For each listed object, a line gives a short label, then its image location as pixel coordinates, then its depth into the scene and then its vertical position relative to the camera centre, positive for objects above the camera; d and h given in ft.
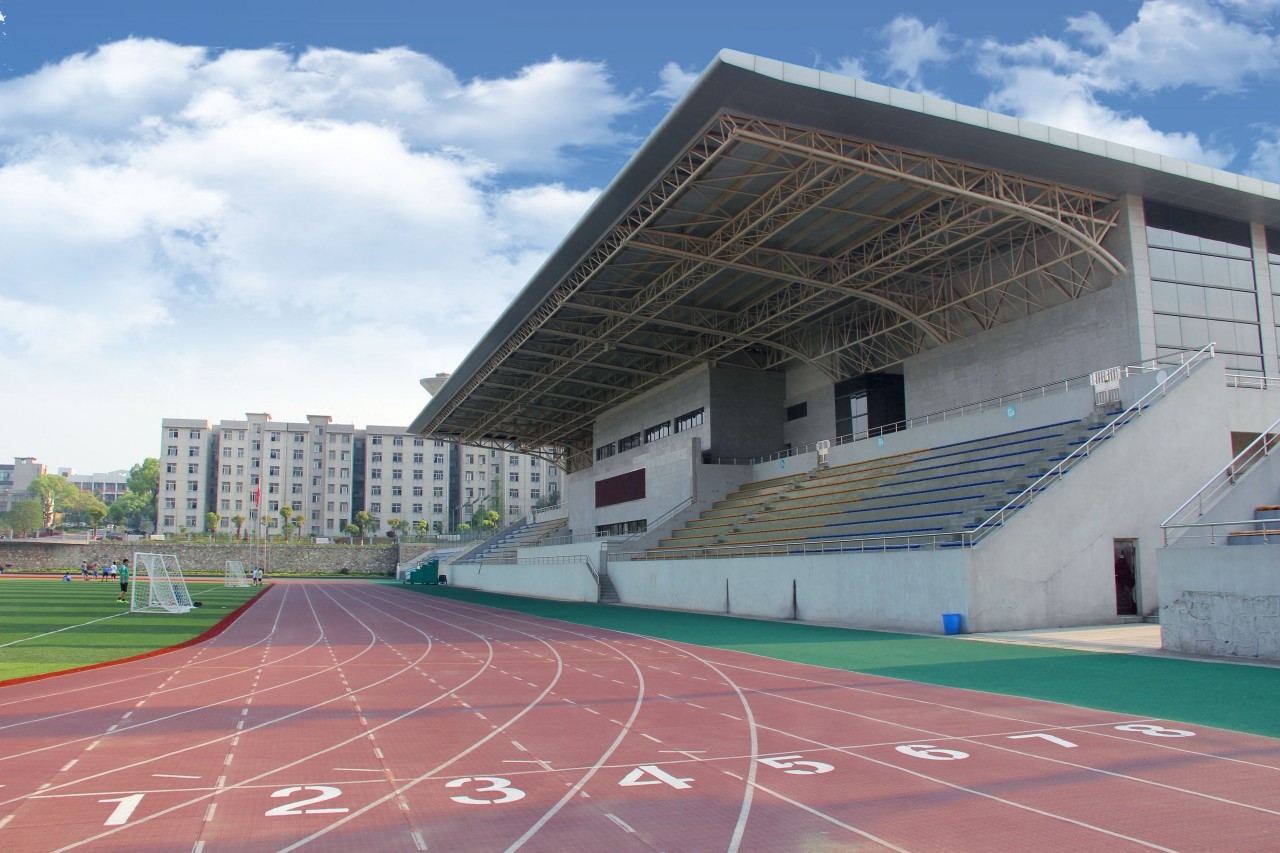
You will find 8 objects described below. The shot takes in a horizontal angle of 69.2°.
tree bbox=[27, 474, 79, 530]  599.98 +37.91
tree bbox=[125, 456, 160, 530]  576.61 +38.51
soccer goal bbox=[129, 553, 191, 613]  115.85 -6.83
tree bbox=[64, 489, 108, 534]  628.77 +30.56
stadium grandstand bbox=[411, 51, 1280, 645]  83.71 +27.03
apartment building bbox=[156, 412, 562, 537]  442.91 +33.81
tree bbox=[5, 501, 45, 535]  553.76 +20.11
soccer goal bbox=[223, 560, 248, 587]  232.12 -7.83
